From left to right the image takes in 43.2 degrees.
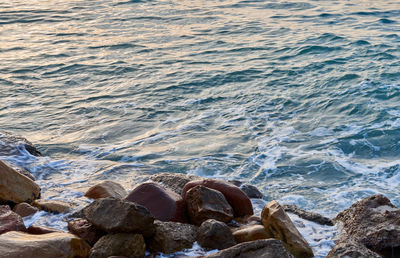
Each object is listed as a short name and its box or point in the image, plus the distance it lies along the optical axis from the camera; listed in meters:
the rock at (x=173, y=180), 5.22
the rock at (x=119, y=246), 3.58
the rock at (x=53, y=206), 4.58
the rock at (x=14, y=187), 4.70
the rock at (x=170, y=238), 3.80
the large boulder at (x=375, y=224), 3.97
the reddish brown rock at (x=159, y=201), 4.30
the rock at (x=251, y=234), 3.98
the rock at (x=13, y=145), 6.79
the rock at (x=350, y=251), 3.57
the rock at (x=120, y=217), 3.65
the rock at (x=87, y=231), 3.80
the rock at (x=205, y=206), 4.26
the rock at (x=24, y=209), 4.52
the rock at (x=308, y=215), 4.69
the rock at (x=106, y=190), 4.92
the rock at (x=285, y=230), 3.99
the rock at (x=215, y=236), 3.85
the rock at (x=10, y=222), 3.83
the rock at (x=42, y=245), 3.39
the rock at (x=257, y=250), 3.35
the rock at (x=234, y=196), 4.66
